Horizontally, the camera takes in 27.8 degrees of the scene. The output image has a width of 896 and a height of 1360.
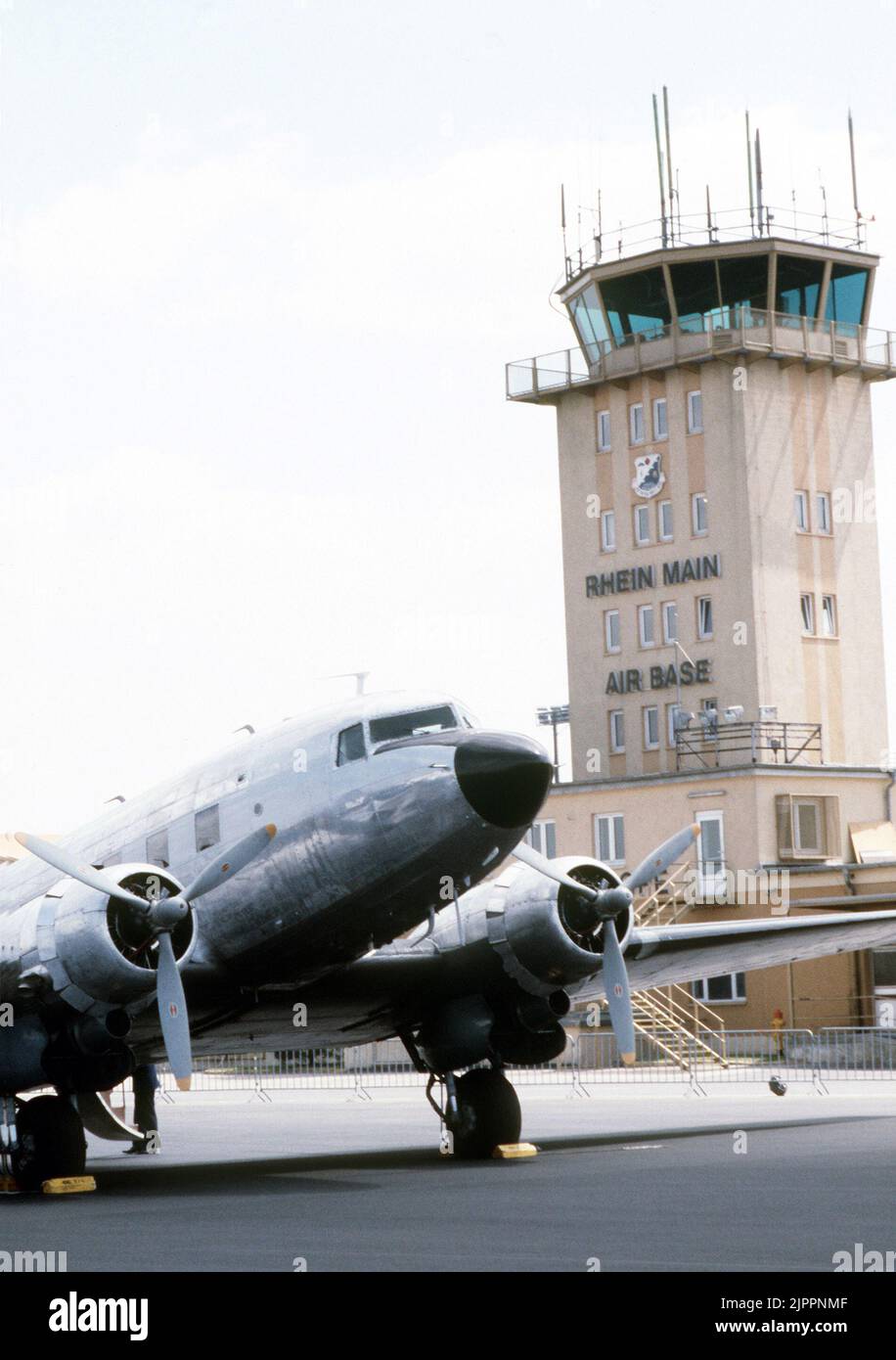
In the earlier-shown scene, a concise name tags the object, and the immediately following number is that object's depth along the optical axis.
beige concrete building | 65.00
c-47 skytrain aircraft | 21.05
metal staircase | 52.78
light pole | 103.44
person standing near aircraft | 28.56
